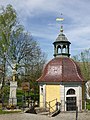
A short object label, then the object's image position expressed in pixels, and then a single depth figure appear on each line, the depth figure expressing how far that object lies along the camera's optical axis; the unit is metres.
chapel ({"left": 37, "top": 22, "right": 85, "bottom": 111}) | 27.05
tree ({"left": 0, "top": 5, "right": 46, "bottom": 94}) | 32.19
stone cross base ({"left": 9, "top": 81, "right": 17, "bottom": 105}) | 27.62
